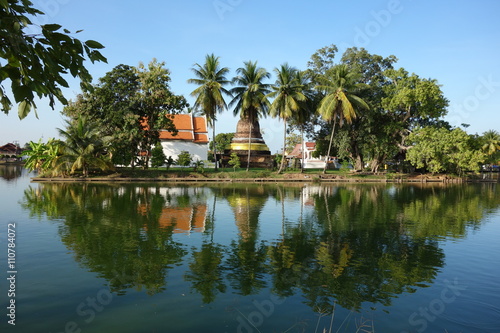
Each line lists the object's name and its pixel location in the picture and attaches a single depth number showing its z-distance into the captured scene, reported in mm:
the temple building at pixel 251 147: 48656
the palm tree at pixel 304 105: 39688
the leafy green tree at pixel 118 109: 33969
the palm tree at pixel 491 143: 52197
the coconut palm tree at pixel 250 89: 40344
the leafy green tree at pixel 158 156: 36625
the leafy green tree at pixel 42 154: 31528
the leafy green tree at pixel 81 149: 31458
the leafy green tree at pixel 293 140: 66875
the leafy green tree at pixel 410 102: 40500
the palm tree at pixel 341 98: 37772
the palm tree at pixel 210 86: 37594
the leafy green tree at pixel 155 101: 34438
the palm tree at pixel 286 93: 37562
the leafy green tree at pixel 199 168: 37306
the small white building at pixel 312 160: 60534
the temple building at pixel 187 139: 48000
